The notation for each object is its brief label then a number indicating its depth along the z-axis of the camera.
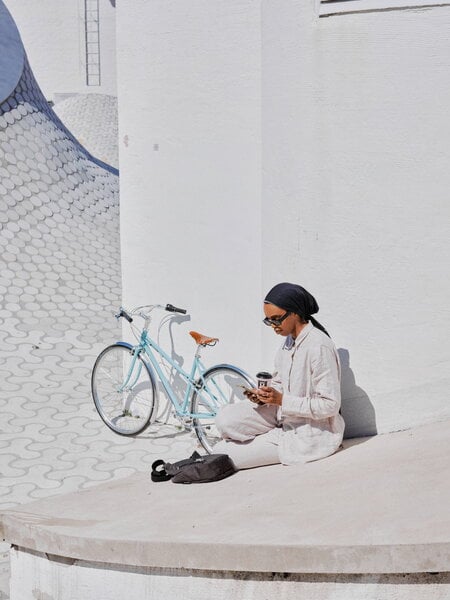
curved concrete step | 2.88
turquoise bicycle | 5.98
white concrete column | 5.80
